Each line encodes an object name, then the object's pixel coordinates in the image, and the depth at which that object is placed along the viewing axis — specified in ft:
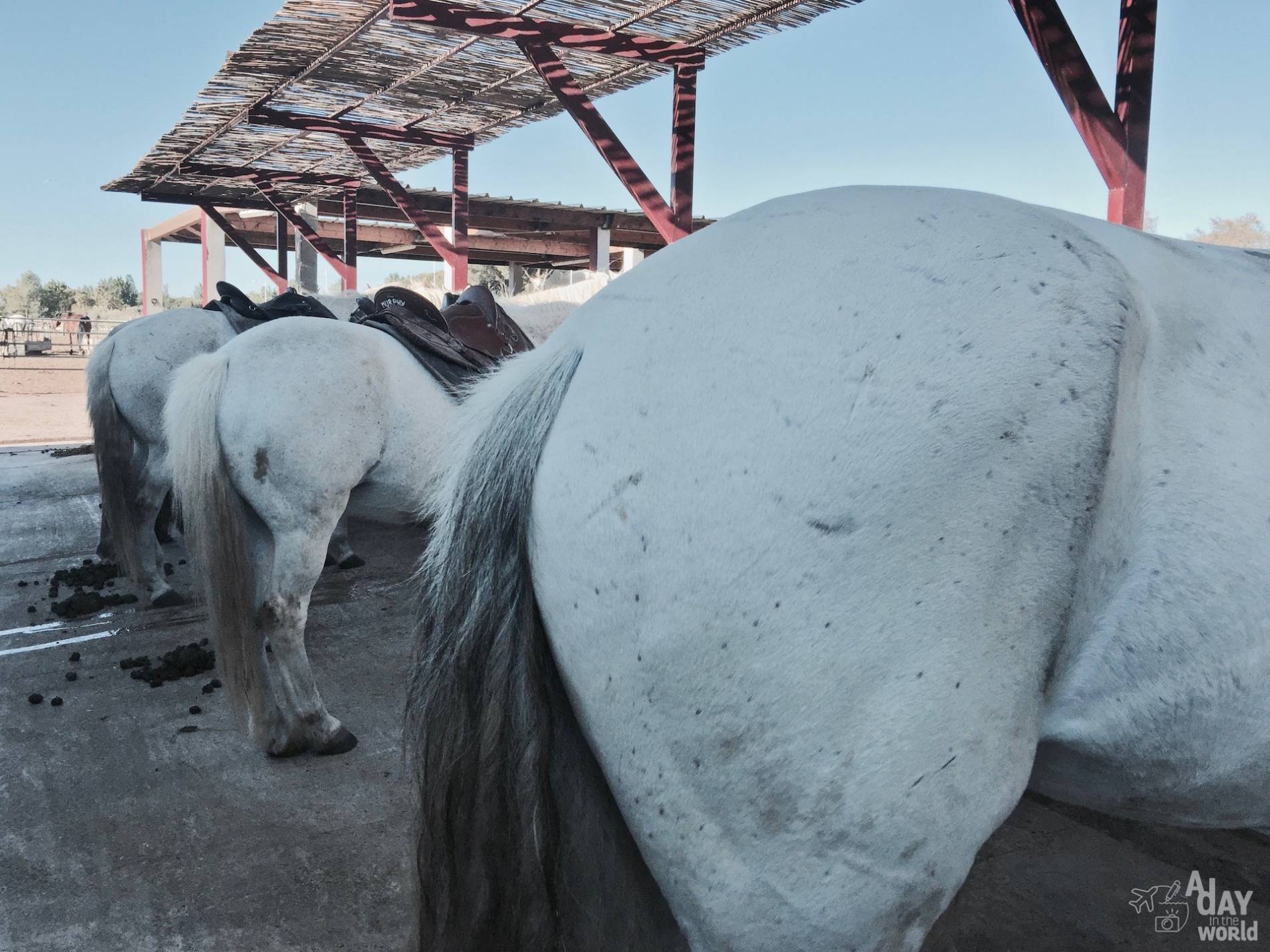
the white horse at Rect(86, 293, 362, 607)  15.49
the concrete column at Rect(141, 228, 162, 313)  53.01
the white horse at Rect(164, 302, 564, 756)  9.45
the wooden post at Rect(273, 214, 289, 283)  42.68
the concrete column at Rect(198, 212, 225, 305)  46.39
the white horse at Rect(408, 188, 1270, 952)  2.64
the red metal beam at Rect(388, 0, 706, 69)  17.07
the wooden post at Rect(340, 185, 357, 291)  34.58
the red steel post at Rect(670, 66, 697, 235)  19.25
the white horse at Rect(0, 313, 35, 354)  83.20
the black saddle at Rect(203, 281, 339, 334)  16.03
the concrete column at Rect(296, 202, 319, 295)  39.14
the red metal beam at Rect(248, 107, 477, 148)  25.53
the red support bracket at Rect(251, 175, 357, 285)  34.09
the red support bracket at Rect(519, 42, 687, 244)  18.39
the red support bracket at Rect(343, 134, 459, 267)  24.90
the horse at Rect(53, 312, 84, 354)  89.98
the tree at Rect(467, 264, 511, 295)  115.85
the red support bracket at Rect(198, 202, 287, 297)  42.80
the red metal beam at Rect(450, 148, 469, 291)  26.23
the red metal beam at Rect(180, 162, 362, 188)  34.76
